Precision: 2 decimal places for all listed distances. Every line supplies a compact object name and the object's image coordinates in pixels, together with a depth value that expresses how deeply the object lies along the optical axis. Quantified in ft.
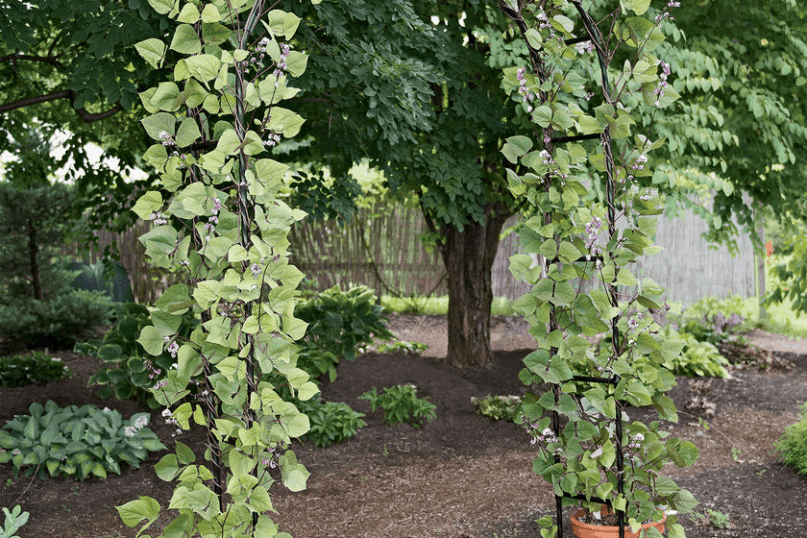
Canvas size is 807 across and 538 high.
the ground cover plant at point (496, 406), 16.84
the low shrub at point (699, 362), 20.30
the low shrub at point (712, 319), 23.41
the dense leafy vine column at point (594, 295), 7.66
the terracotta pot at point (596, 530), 8.16
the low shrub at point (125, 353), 14.17
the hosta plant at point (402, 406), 16.15
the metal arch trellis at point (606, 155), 7.72
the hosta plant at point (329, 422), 14.82
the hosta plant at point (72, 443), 12.50
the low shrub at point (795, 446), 12.87
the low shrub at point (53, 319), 23.32
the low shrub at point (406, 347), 21.94
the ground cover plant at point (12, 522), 6.07
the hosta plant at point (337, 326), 17.33
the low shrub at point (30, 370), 17.87
